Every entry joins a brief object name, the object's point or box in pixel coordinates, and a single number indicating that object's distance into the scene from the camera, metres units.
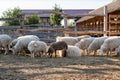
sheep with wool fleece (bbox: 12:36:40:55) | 13.15
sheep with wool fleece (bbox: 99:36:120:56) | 12.52
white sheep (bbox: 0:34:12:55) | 13.59
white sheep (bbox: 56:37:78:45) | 14.48
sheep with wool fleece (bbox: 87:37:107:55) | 13.22
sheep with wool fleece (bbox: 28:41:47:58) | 12.14
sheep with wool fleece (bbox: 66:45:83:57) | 12.36
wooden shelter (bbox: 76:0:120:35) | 17.56
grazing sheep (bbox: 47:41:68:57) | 12.33
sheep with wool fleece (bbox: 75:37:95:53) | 13.80
